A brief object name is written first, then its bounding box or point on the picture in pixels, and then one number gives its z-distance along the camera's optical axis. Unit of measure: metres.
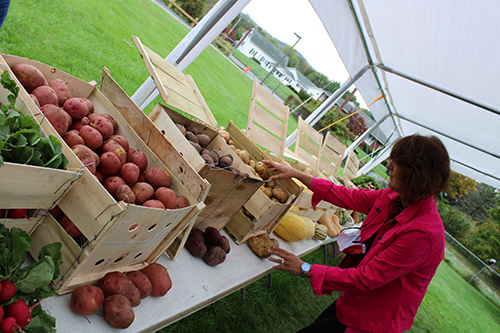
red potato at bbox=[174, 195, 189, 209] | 1.75
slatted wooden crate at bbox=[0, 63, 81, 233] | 1.11
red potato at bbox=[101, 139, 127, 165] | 1.71
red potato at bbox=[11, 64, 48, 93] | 1.65
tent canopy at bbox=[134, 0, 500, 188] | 3.25
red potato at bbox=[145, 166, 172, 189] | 1.77
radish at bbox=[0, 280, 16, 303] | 1.03
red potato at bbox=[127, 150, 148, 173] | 1.80
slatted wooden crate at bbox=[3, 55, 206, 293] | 1.33
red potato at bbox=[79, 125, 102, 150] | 1.66
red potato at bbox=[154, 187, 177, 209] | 1.71
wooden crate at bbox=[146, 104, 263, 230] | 2.06
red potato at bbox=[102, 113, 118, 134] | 1.90
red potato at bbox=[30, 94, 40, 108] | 1.57
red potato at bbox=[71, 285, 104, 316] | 1.35
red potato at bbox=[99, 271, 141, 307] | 1.49
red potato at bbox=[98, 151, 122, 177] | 1.62
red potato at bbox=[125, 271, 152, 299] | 1.61
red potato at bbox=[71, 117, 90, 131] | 1.74
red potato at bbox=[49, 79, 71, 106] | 1.79
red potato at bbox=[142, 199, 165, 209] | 1.62
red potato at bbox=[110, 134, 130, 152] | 1.81
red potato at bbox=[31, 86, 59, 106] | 1.63
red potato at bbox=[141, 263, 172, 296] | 1.68
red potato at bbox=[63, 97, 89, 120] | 1.73
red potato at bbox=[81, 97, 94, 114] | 1.86
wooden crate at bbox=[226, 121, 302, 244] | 2.72
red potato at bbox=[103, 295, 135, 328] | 1.38
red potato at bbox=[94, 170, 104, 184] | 1.60
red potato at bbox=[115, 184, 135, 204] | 1.56
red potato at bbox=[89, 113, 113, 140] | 1.76
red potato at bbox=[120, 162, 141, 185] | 1.69
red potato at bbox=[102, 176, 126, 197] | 1.59
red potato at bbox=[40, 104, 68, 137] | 1.56
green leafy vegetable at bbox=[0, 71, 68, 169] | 1.19
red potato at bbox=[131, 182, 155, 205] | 1.68
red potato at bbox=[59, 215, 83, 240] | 1.44
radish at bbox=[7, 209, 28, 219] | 1.28
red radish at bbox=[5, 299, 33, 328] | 1.02
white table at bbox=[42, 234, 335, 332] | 1.35
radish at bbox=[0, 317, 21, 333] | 0.97
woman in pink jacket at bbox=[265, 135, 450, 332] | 1.83
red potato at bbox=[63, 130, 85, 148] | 1.59
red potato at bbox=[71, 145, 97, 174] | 1.50
